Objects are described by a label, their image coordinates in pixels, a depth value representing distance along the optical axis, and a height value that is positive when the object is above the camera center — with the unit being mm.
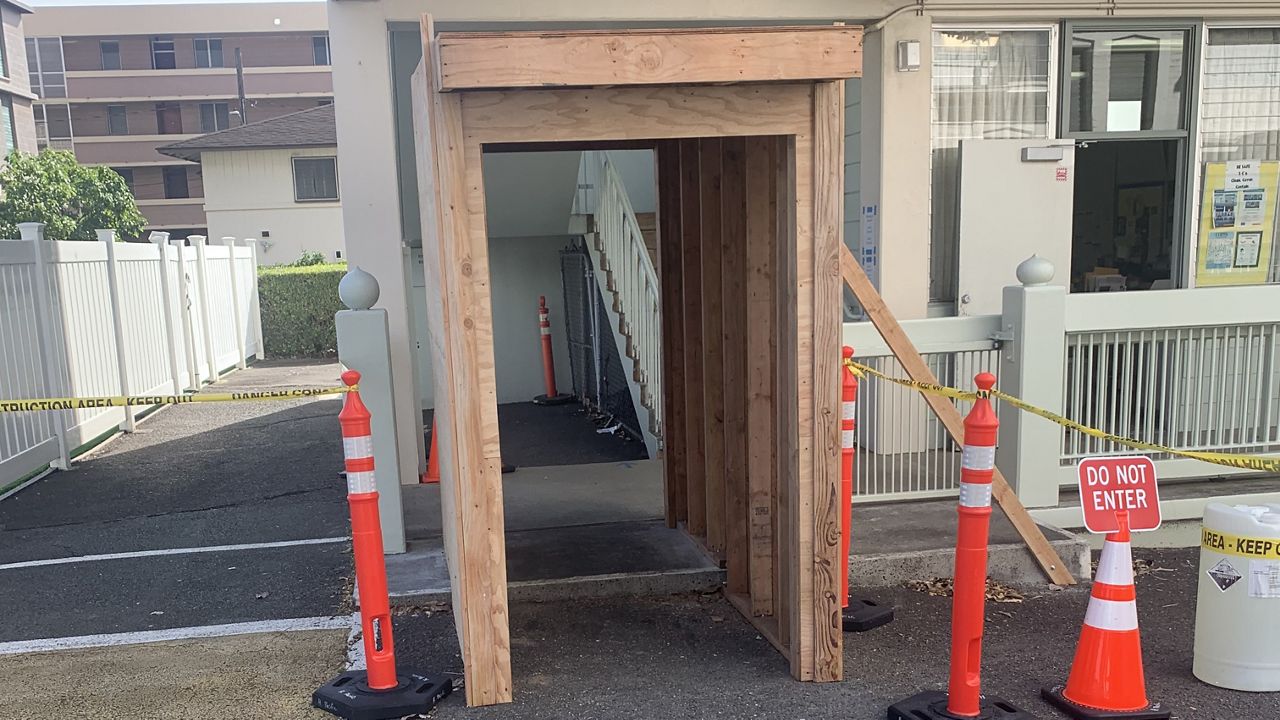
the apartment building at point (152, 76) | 52031 +9551
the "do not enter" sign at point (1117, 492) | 3652 -1005
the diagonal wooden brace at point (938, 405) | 4426 -858
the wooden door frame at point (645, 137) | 3352 +157
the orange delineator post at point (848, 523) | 4414 -1348
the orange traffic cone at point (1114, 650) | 3648 -1588
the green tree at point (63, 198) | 30219 +1842
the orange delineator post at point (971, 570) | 3488 -1213
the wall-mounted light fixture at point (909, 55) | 6988 +1227
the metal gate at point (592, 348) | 9719 -1174
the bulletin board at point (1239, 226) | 7664 -61
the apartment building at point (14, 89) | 39812 +6919
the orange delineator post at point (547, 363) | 11422 -1422
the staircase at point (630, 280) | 7793 -351
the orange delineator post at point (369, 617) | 3732 -1433
